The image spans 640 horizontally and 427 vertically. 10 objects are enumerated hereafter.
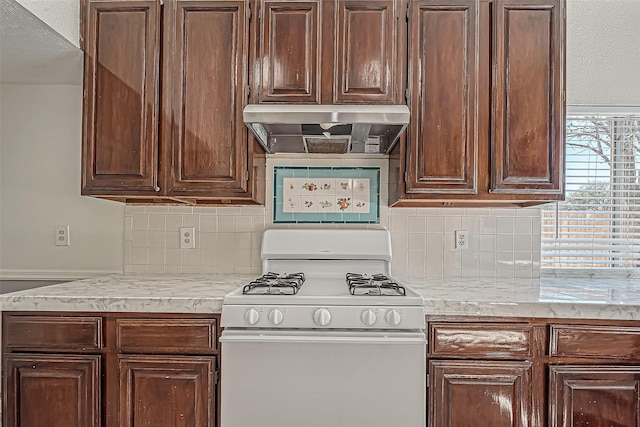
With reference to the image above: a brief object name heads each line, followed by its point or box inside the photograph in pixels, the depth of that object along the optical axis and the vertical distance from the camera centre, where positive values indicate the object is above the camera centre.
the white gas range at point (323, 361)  1.55 -0.55
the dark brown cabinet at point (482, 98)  1.88 +0.53
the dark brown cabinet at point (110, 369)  1.60 -0.62
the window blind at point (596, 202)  2.31 +0.08
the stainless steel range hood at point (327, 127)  1.73 +0.39
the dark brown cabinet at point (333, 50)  1.90 +0.75
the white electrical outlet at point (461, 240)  2.24 -0.14
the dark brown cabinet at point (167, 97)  1.92 +0.53
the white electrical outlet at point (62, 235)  2.32 -0.13
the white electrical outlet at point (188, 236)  2.28 -0.13
